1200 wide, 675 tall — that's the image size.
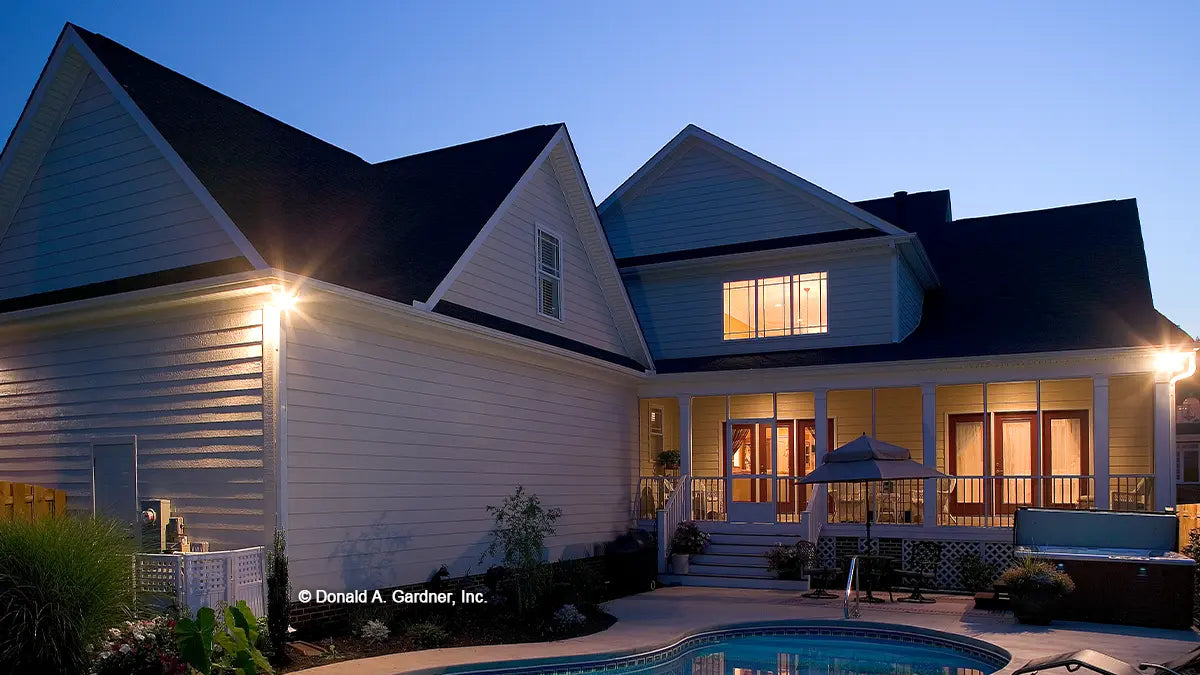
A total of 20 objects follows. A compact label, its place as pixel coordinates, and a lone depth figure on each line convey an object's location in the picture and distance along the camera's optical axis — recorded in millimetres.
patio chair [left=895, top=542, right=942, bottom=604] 15367
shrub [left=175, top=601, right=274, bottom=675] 8320
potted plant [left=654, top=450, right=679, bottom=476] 20344
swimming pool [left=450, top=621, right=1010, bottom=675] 10727
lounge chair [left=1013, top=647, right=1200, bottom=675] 7116
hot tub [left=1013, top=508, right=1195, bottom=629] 12805
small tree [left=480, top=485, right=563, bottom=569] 13148
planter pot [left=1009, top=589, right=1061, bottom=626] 12766
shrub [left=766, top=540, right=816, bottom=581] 16906
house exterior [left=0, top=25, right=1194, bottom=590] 11344
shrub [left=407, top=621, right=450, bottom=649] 11188
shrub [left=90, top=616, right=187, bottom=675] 8508
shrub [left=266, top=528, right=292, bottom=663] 10016
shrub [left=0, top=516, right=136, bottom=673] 8445
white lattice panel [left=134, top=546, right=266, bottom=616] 9656
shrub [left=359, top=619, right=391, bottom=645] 10977
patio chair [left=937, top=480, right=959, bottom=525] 18445
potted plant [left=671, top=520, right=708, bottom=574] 18080
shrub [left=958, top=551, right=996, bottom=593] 16234
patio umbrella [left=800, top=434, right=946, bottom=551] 14781
